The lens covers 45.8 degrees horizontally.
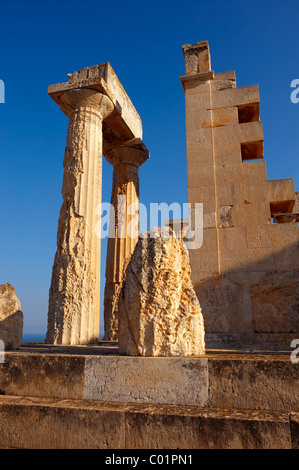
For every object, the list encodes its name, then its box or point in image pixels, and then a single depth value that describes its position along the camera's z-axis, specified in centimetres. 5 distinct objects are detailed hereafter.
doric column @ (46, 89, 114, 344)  805
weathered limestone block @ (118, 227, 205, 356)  350
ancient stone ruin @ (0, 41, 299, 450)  287
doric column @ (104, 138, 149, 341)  1149
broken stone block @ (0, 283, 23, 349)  535
